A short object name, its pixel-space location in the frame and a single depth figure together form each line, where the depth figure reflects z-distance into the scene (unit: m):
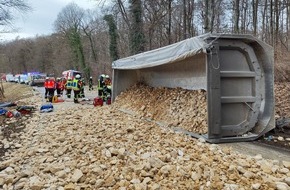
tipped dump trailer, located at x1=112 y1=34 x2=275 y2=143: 5.18
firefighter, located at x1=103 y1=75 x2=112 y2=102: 12.43
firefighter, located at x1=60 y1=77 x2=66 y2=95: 16.98
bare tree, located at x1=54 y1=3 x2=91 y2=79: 37.25
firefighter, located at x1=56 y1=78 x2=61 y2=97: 16.56
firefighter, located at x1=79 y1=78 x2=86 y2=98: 13.65
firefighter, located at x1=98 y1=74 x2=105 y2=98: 12.79
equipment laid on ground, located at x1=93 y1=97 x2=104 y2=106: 11.40
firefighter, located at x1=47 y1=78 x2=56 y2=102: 14.72
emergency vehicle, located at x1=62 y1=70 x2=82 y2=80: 27.32
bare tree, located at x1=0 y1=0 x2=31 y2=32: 19.90
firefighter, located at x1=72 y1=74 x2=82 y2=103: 13.33
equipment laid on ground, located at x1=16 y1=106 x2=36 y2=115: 10.13
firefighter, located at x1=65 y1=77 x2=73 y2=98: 15.04
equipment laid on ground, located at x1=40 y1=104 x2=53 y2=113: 10.29
